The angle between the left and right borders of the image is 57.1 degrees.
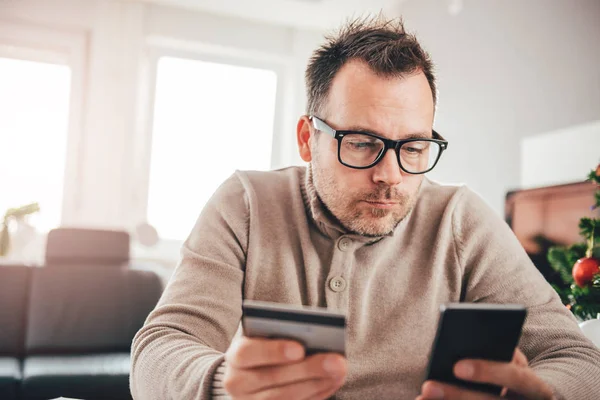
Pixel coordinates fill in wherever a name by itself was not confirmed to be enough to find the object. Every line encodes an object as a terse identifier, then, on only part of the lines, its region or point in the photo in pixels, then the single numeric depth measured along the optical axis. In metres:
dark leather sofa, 2.82
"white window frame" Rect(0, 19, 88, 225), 4.43
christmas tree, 1.56
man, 1.08
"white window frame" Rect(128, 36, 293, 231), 4.68
